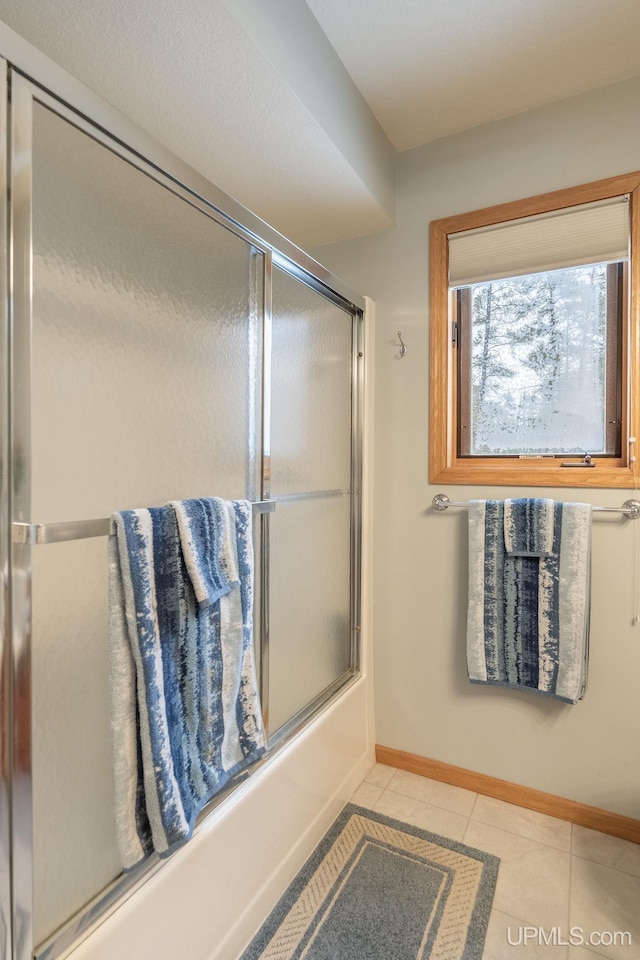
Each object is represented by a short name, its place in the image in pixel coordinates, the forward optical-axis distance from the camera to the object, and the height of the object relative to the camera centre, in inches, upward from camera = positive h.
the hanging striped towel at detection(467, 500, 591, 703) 60.3 -14.8
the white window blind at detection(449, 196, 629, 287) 60.5 +31.7
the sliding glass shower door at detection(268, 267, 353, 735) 54.3 -1.9
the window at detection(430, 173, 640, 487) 61.4 +19.7
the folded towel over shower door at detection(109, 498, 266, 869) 32.2 -13.5
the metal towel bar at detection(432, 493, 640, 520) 59.0 -3.4
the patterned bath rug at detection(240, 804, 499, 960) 46.5 -44.4
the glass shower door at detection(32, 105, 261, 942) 31.7 +5.6
